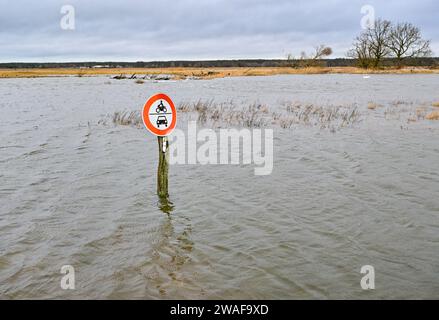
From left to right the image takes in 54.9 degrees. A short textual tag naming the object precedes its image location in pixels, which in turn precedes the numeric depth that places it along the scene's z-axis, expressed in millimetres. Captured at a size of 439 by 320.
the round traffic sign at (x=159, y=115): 8164
